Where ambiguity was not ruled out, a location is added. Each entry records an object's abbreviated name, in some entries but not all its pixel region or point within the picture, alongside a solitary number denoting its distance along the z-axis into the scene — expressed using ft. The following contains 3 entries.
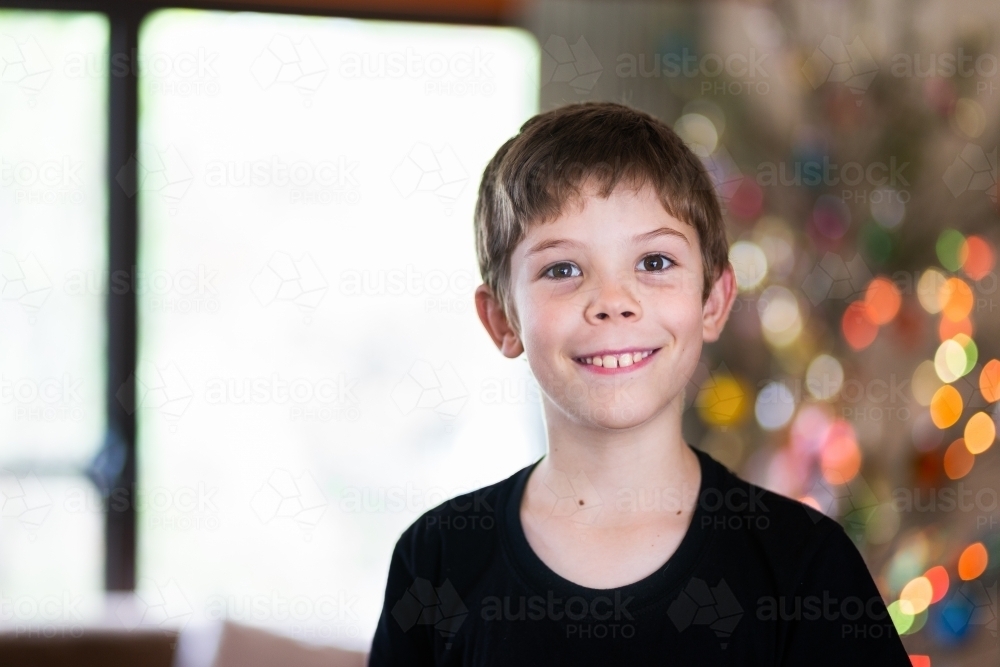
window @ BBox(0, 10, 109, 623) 10.60
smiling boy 3.41
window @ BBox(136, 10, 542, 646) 10.85
